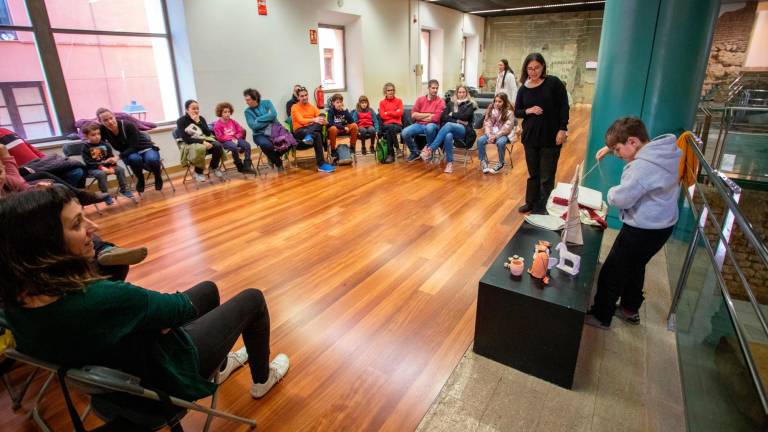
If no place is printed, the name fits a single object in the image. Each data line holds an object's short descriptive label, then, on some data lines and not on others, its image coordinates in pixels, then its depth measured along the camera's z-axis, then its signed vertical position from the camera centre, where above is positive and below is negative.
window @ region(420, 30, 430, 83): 13.19 +1.07
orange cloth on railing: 2.52 -0.48
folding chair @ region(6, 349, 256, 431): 1.16 -0.96
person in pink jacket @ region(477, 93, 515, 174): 5.93 -0.59
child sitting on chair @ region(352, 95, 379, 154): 6.92 -0.54
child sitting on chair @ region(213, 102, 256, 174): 5.94 -0.64
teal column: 3.18 +0.18
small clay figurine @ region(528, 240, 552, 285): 2.09 -0.89
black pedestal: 1.94 -1.10
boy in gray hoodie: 2.00 -0.57
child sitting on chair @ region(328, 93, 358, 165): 6.67 -0.60
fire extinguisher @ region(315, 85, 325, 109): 8.23 -0.16
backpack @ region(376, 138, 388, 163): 6.66 -0.96
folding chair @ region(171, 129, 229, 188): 5.52 -0.91
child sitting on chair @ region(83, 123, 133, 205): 4.74 -0.74
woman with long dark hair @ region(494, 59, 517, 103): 7.89 +0.09
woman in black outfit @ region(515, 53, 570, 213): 3.72 -0.28
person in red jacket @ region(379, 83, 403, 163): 6.74 -0.50
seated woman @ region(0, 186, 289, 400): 1.07 -0.58
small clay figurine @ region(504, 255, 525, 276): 2.11 -0.89
